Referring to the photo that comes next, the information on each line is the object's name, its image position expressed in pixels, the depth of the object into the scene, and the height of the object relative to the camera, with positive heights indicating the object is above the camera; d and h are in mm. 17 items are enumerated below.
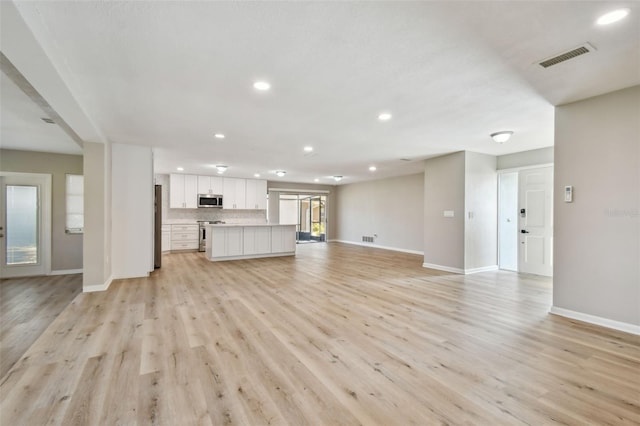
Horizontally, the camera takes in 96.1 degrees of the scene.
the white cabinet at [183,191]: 9156 +694
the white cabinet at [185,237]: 9133 -783
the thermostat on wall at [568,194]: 3406 +251
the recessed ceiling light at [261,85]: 2893 +1311
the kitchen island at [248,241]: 7344 -752
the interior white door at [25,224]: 5758 -251
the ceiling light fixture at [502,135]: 4506 +1251
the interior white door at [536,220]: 5609 -109
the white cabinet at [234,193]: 9898 +692
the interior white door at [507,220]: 6258 -120
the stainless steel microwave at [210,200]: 9469 +423
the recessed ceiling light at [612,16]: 1888 +1336
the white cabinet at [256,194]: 10312 +690
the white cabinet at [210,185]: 9516 +950
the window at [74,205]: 6230 +157
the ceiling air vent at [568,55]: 2286 +1337
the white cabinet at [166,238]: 8906 -783
